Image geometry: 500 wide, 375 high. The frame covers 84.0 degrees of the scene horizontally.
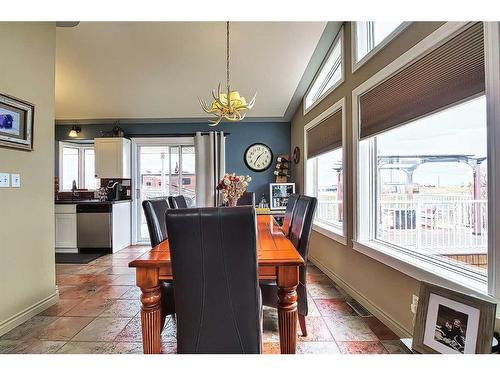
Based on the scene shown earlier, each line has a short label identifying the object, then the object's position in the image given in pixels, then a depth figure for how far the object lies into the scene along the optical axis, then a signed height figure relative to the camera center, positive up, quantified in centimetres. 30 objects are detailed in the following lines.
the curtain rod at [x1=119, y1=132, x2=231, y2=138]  546 +107
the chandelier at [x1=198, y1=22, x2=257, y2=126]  257 +79
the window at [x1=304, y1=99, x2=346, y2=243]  325 +31
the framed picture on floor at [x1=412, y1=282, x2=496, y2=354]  117 -61
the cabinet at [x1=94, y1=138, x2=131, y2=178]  517 +61
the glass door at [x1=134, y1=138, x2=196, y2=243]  557 +39
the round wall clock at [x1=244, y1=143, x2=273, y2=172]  550 +64
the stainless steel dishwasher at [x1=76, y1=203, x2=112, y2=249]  464 -57
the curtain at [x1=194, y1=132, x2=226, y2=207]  526 +46
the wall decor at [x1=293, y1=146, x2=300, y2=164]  496 +63
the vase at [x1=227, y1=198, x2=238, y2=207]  281 -12
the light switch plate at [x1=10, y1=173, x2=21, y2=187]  223 +9
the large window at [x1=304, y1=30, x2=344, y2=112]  327 +153
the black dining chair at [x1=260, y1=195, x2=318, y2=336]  189 -46
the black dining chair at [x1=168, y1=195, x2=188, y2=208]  269 -13
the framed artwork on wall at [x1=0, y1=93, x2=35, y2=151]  215 +55
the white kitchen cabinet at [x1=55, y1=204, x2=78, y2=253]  463 -61
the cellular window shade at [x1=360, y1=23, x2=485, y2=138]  144 +67
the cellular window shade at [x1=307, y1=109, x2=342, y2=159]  323 +70
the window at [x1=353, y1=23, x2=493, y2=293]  153 +19
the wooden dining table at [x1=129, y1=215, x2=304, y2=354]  150 -53
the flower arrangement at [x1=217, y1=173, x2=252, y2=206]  278 +2
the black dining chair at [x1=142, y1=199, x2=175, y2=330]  186 -31
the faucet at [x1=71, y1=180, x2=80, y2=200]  543 -6
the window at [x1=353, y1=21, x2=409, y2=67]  218 +136
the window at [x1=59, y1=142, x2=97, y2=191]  579 +49
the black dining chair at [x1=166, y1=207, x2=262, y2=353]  116 -40
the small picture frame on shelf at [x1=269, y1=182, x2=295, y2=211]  517 -8
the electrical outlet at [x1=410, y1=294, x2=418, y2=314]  184 -77
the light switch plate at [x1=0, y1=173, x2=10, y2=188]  213 +8
